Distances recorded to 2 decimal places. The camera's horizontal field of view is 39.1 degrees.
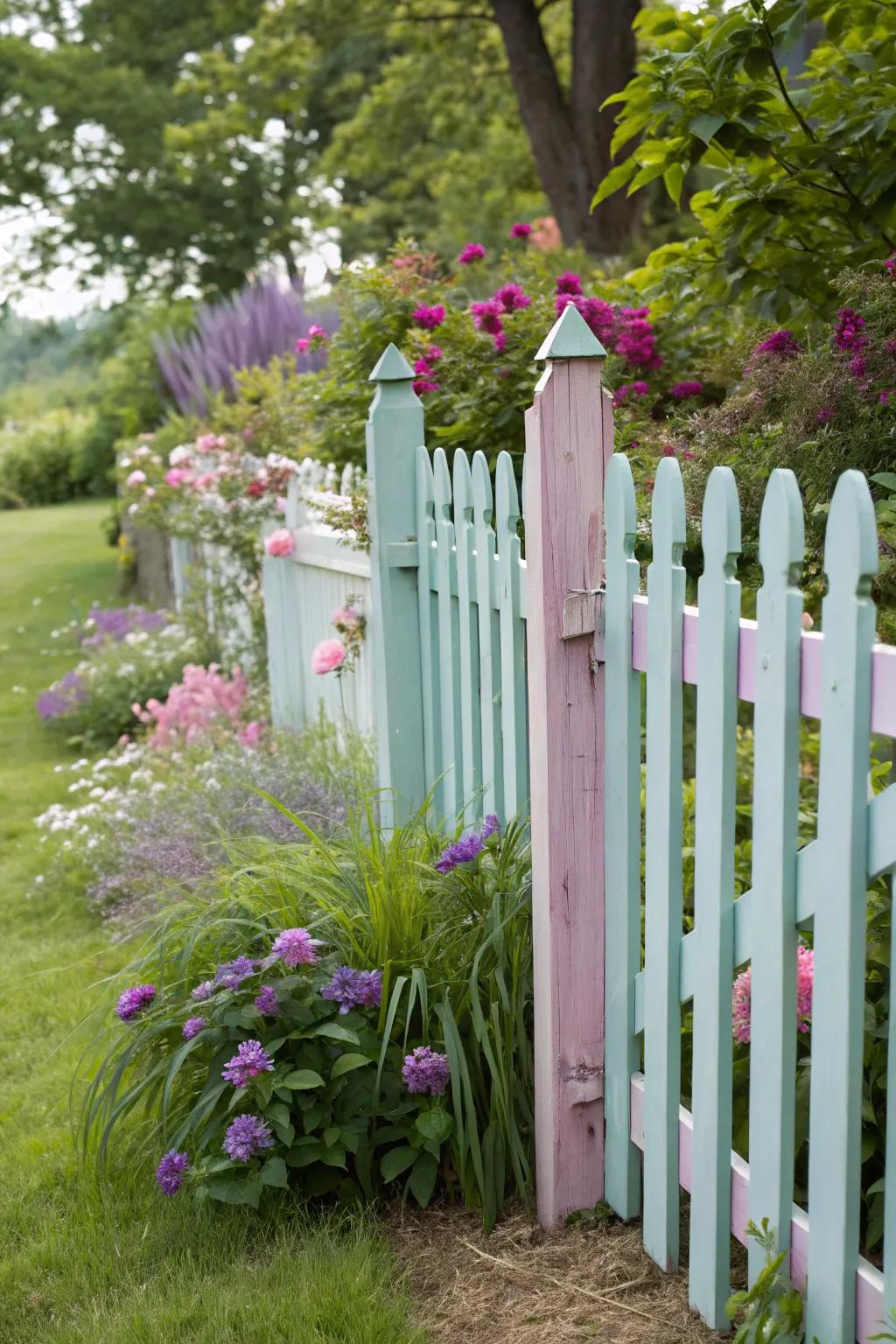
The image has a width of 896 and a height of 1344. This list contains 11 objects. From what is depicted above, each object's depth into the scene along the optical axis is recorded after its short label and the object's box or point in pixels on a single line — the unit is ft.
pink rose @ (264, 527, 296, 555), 18.57
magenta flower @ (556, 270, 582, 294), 14.60
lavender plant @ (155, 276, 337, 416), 37.60
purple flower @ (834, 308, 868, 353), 8.34
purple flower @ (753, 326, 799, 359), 9.31
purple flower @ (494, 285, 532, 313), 14.01
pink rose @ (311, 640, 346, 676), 14.99
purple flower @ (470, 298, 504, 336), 14.06
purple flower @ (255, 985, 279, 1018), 8.34
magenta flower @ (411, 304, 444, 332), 14.21
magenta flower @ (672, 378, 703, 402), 12.61
